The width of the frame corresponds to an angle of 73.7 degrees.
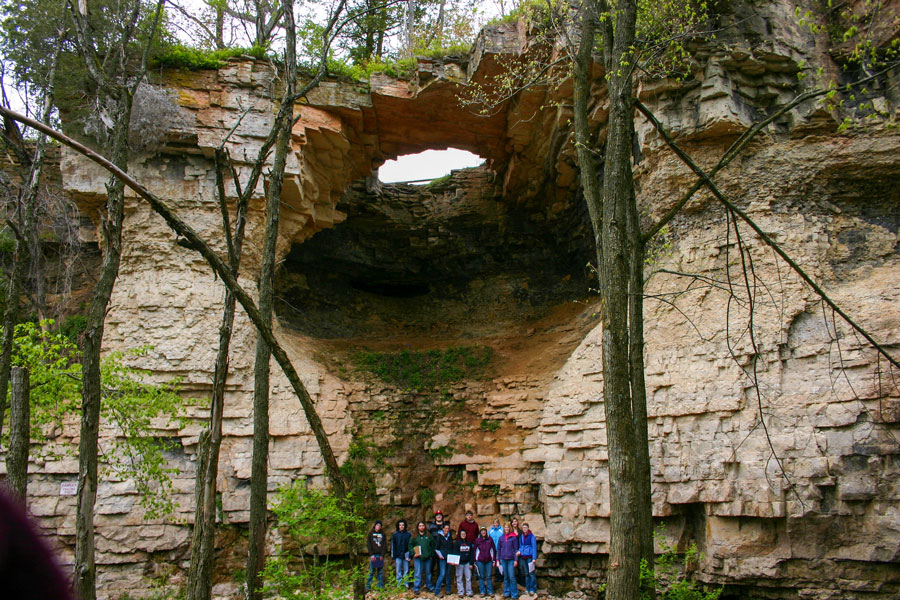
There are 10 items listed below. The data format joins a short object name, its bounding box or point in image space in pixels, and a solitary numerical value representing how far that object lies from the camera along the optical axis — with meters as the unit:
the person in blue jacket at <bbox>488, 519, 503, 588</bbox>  11.18
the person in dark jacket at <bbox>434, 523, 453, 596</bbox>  11.11
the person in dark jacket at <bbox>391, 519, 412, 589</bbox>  11.12
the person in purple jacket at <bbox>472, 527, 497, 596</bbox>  10.96
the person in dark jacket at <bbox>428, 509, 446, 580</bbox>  11.46
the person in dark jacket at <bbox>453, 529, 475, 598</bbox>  10.99
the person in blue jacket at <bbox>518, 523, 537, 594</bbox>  10.88
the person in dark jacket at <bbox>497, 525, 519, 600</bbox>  10.82
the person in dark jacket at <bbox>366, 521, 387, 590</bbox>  10.41
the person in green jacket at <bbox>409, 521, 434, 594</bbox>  11.17
